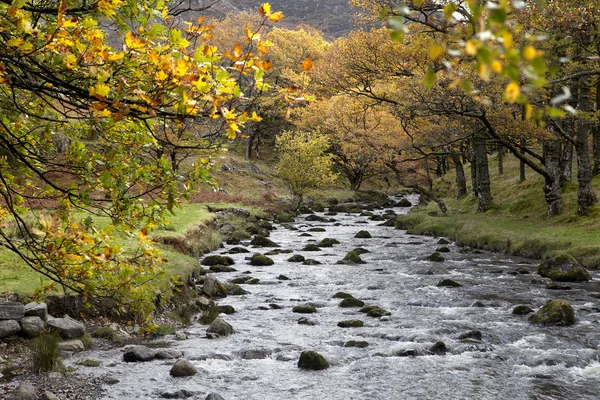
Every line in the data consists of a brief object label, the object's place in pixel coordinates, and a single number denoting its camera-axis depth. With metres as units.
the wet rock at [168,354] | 13.21
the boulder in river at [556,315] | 15.77
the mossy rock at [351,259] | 27.20
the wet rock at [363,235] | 37.02
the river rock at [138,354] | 12.83
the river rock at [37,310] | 13.08
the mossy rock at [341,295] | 19.75
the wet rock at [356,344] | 14.47
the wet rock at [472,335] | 14.68
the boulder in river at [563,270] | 21.08
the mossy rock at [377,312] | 17.42
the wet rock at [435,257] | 27.08
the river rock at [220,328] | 15.43
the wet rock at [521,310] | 17.06
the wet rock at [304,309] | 18.08
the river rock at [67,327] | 13.23
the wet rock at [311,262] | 27.09
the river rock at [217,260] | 26.30
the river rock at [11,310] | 12.64
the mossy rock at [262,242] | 32.84
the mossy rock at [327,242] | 33.44
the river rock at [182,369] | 12.11
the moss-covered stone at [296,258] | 27.88
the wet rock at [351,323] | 16.31
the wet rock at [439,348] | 13.82
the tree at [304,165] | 53.09
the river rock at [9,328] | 12.41
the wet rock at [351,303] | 18.73
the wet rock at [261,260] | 26.66
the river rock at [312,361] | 12.84
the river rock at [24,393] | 9.58
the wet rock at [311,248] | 31.56
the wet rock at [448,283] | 21.31
